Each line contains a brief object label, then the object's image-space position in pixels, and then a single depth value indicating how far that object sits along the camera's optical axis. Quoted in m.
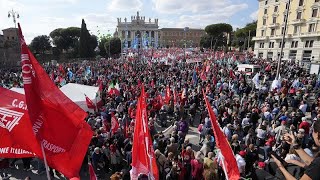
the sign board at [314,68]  21.40
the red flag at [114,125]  9.48
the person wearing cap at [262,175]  3.79
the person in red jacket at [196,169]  6.74
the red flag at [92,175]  4.90
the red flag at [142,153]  5.12
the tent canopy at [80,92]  13.40
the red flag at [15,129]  4.22
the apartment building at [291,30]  46.84
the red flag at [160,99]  13.49
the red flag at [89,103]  13.32
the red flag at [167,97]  13.62
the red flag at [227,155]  4.74
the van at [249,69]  25.24
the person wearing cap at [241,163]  6.32
